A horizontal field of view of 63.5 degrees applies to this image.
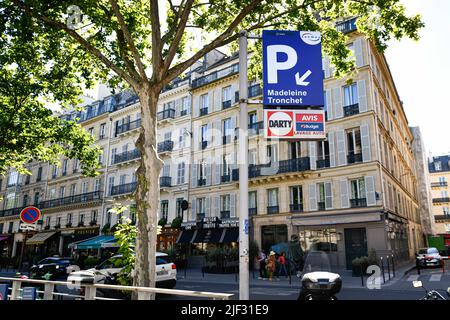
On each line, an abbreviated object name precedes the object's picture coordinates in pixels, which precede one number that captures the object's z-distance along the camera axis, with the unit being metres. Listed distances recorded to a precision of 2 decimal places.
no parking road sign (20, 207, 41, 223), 9.34
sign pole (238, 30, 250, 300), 4.99
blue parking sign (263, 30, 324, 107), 5.58
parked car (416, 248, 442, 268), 22.53
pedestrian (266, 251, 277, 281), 17.56
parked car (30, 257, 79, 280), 19.83
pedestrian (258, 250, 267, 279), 18.75
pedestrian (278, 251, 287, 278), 18.64
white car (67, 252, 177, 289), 11.74
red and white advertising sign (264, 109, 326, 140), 5.49
